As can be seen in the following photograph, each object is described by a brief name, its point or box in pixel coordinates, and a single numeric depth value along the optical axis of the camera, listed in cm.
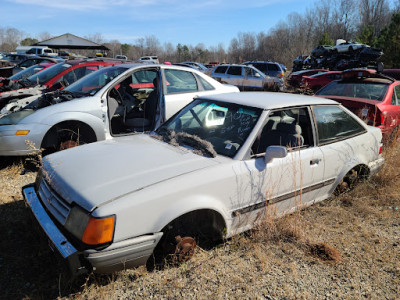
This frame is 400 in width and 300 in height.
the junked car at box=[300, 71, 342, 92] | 1484
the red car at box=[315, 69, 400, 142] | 563
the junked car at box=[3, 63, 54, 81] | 836
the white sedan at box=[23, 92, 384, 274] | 217
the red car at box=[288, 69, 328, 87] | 1647
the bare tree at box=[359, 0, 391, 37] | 6281
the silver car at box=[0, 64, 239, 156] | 432
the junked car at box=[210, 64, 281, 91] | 1488
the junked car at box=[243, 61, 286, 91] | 1774
